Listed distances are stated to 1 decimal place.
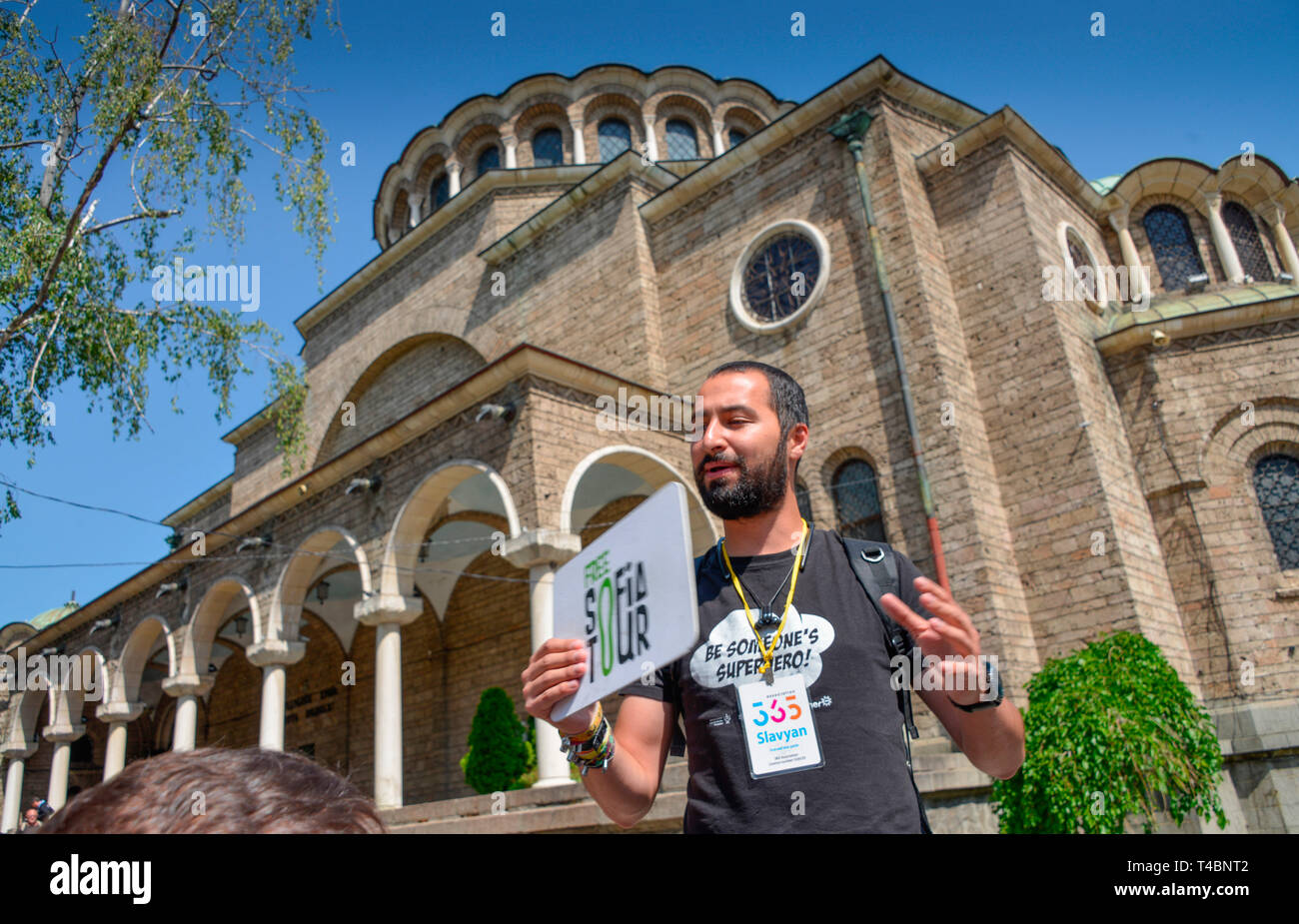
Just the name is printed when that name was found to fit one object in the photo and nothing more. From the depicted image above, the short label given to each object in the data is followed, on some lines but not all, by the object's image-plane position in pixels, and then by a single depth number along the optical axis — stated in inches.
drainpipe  415.5
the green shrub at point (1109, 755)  274.4
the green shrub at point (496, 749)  455.8
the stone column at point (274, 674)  515.8
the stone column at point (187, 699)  601.6
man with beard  64.1
